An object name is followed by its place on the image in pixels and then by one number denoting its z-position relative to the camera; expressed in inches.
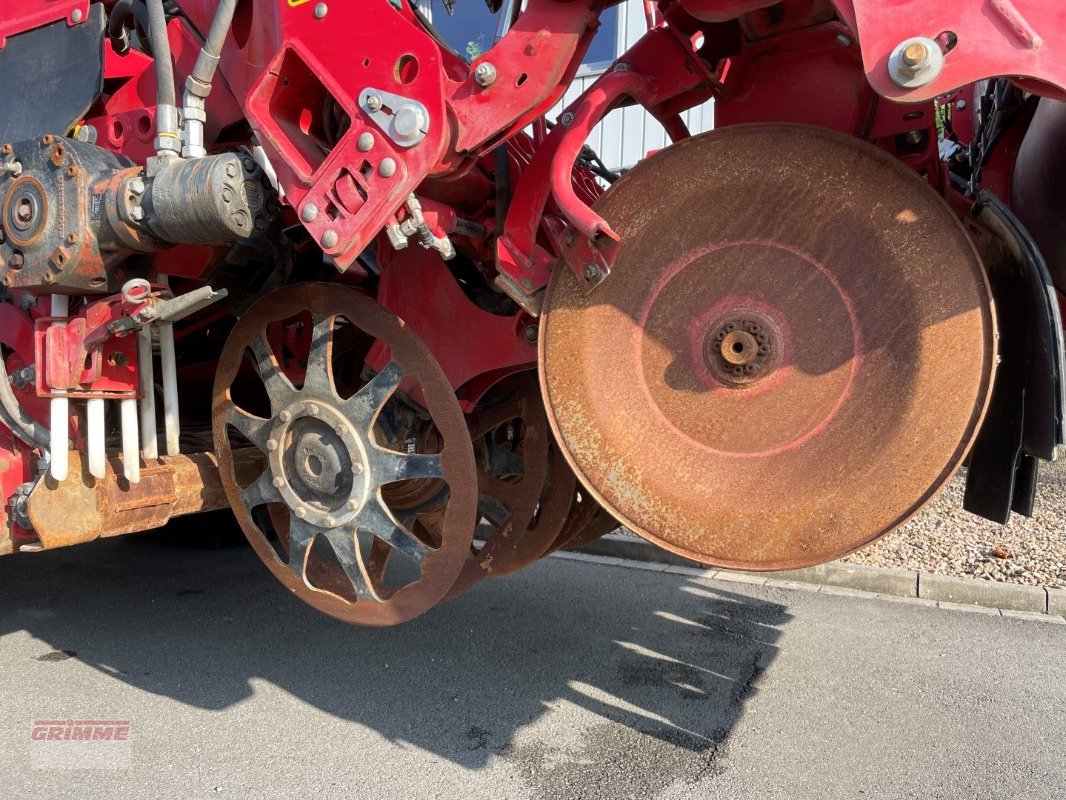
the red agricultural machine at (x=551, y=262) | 71.0
